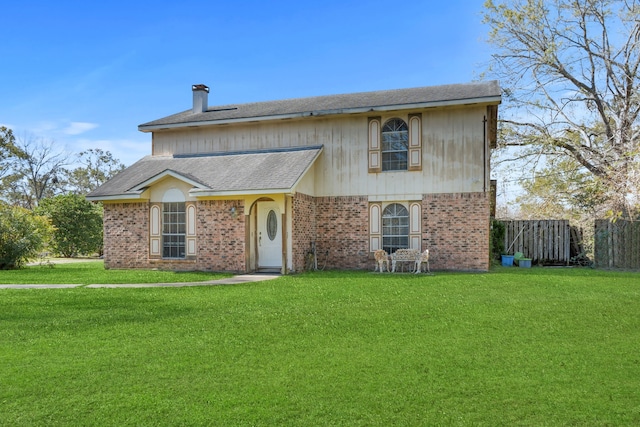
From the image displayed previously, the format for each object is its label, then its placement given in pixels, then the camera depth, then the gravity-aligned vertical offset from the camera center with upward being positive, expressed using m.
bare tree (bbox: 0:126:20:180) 34.12 +5.99
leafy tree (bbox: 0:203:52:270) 16.97 -0.19
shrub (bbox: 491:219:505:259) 19.14 -0.34
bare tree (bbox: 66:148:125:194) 46.56 +5.63
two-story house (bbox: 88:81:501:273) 15.43 +1.21
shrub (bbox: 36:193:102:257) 26.36 +0.44
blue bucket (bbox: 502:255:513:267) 18.28 -1.13
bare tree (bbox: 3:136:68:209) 42.41 +4.39
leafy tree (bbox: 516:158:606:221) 21.11 +1.77
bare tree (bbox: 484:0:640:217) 20.57 +6.26
